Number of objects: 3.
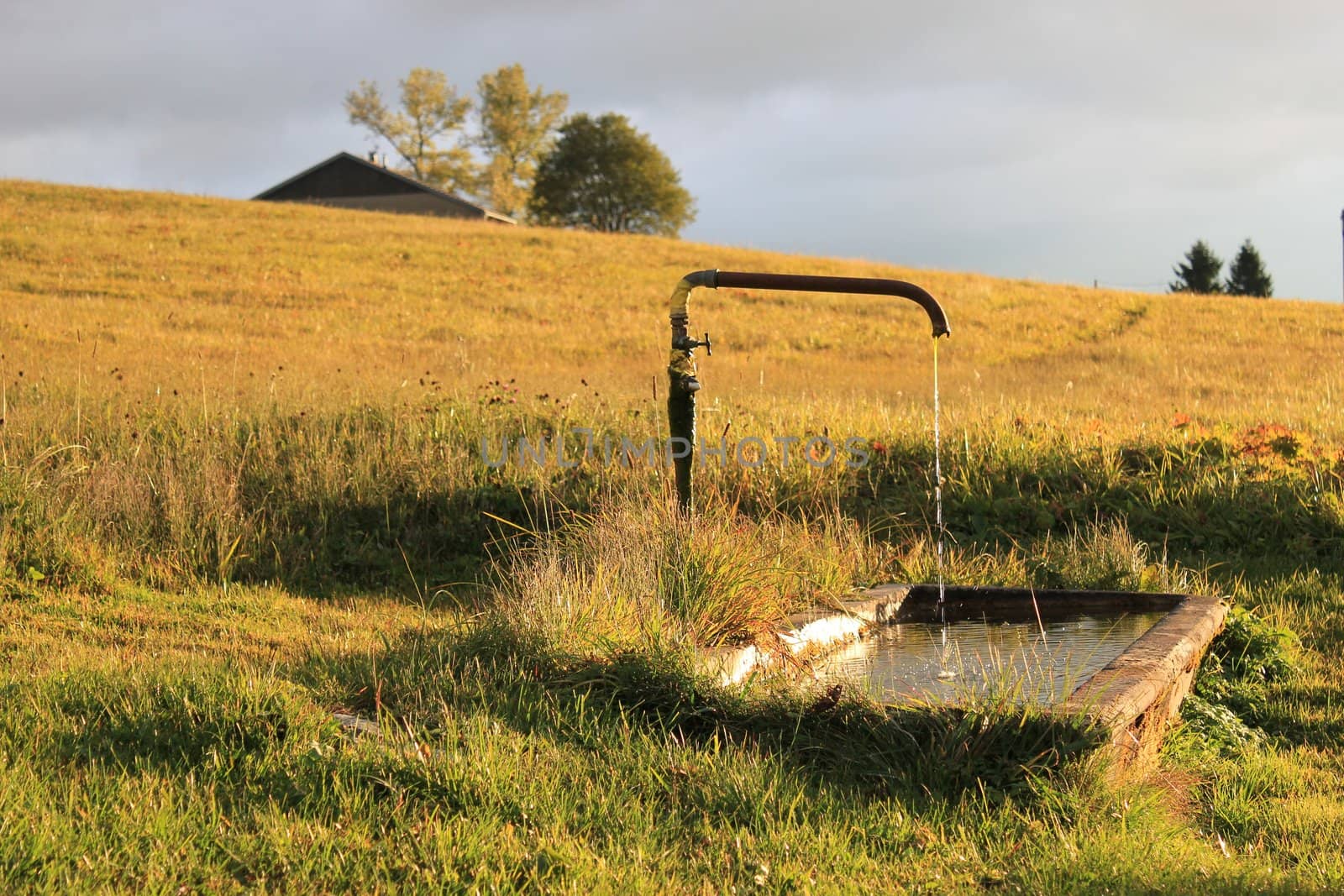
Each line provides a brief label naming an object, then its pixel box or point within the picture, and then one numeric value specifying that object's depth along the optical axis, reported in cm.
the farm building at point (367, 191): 4975
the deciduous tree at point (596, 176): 5491
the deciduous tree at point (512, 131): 5819
